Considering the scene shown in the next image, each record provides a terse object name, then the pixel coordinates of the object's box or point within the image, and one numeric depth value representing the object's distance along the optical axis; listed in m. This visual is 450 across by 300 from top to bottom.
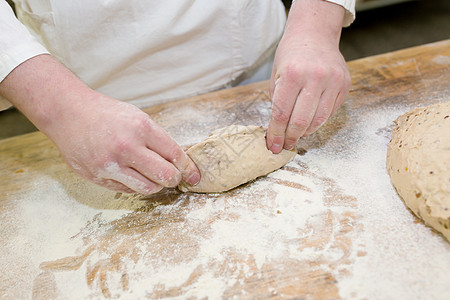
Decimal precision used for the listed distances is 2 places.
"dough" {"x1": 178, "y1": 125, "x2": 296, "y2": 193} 0.68
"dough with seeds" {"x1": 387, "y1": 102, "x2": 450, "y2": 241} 0.60
